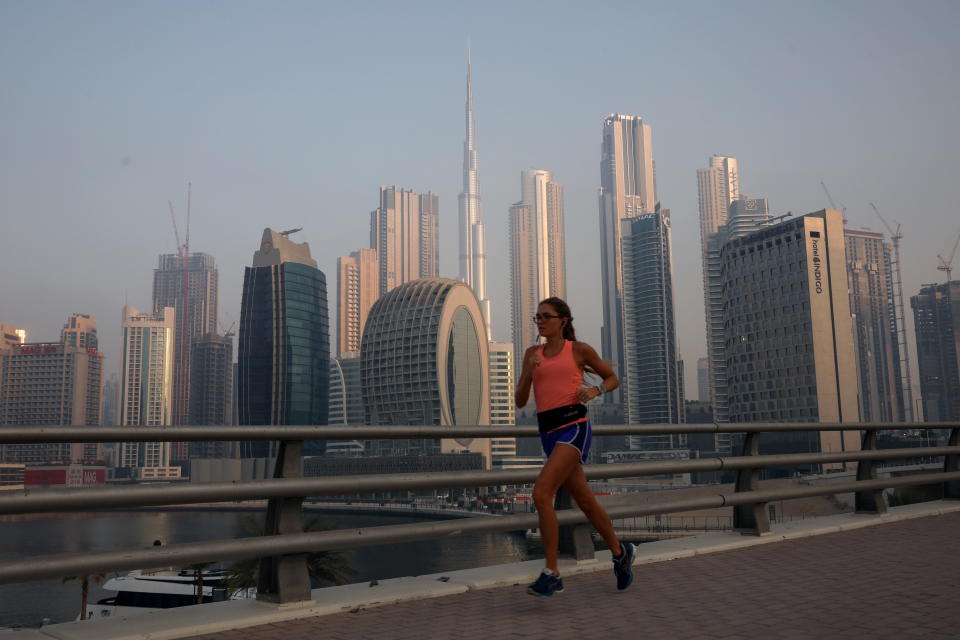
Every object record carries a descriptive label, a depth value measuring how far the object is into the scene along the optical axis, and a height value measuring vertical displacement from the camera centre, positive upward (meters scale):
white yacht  40.25 -7.81
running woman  5.25 +0.08
